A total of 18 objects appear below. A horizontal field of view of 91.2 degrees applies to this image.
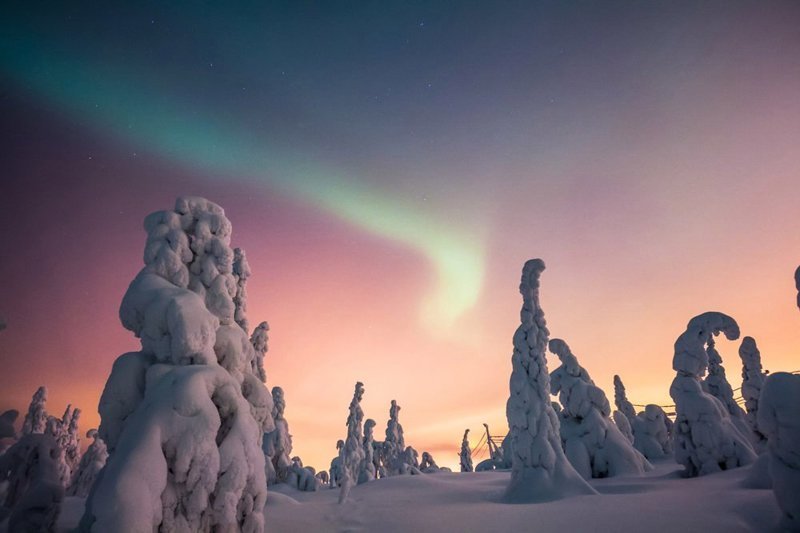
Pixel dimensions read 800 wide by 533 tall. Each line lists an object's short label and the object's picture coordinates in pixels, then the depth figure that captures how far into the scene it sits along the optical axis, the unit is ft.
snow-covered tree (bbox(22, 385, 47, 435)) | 104.94
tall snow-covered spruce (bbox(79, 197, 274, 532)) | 15.35
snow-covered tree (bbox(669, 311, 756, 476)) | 44.55
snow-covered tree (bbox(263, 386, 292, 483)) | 83.41
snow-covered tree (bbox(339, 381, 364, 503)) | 51.88
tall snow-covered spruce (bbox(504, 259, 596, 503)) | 40.55
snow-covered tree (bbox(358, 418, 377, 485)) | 102.94
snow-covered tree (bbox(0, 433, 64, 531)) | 20.03
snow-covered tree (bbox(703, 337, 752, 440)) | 82.12
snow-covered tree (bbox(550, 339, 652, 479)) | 57.41
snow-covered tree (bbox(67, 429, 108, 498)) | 98.17
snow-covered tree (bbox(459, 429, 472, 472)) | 154.80
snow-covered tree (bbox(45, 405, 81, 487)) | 111.55
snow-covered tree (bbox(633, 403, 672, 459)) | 83.92
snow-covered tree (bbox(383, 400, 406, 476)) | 134.50
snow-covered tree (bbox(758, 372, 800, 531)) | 19.86
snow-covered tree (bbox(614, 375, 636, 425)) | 124.47
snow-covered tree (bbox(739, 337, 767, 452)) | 57.00
